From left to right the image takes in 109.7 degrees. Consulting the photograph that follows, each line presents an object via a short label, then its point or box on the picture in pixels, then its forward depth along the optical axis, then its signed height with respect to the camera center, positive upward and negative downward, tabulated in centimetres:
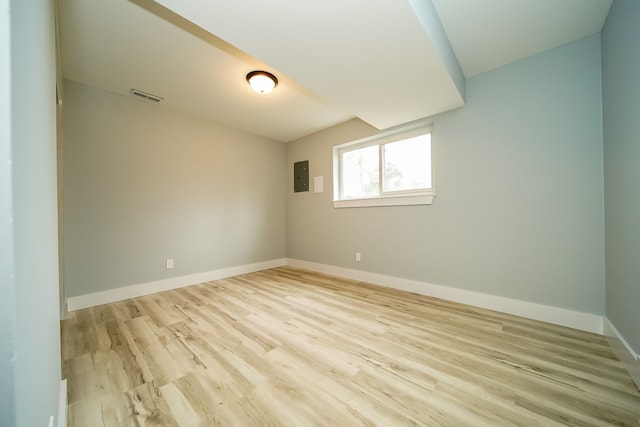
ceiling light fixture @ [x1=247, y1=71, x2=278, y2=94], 211 +128
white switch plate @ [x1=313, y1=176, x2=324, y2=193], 361 +48
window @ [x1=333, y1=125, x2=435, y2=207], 262 +58
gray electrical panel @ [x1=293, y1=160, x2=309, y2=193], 382 +66
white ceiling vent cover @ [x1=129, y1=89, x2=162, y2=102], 243 +135
